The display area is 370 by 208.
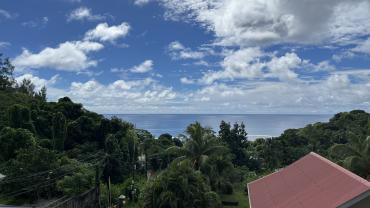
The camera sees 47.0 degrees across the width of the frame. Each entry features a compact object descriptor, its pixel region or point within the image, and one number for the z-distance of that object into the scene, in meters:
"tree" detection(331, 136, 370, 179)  30.14
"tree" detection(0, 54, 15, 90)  75.88
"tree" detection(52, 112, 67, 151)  47.22
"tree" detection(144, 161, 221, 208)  26.72
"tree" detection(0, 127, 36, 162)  38.75
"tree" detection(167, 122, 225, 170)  38.62
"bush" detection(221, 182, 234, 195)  43.10
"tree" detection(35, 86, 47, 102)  81.84
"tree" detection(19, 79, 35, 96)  87.09
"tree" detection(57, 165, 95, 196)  33.34
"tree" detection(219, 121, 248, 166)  60.38
